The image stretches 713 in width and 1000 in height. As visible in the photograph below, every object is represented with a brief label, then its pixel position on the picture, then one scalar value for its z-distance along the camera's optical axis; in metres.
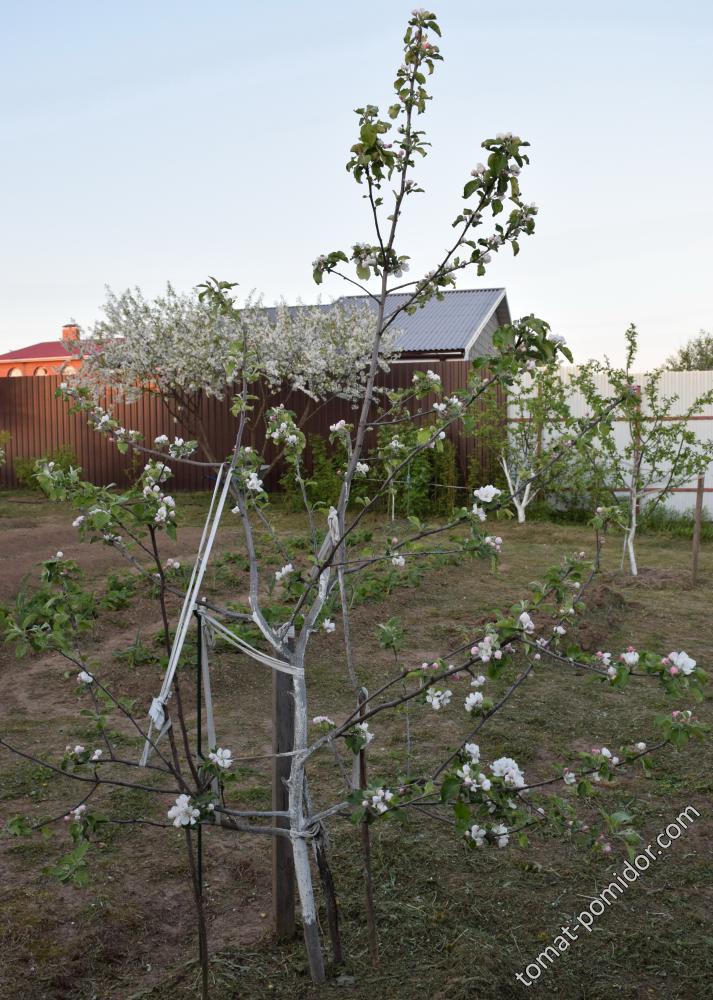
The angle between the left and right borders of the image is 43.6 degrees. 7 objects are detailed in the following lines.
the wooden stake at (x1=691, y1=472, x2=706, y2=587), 7.83
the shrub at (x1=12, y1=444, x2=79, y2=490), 14.90
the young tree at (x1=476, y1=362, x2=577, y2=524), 11.14
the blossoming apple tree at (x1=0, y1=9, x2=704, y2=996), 1.90
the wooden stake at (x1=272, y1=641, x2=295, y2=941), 2.43
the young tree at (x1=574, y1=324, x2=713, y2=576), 8.45
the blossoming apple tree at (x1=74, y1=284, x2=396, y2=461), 12.54
